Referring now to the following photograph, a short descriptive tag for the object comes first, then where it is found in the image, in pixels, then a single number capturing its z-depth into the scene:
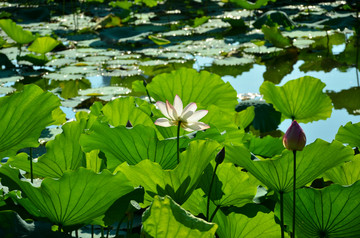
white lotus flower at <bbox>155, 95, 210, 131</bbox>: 6.54
